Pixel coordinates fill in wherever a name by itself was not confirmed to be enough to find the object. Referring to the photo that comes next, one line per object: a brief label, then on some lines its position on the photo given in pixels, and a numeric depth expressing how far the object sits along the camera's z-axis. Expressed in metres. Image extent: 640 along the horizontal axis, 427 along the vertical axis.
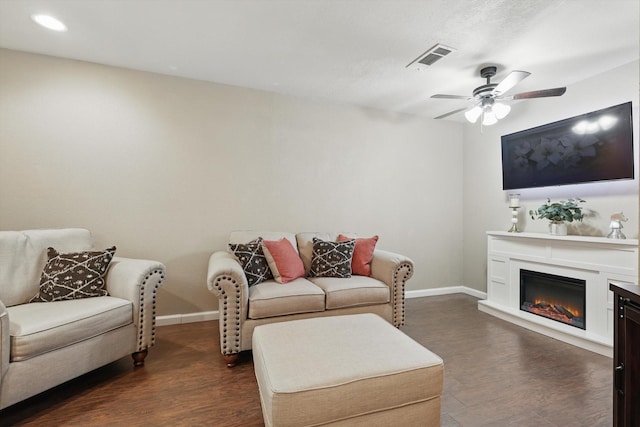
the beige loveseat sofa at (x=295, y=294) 2.16
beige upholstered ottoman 1.17
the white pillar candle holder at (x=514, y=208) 3.38
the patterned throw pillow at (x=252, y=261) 2.54
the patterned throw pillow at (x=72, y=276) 2.06
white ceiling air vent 2.42
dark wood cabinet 1.17
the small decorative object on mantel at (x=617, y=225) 2.52
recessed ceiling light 2.12
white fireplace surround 2.39
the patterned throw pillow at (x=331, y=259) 2.81
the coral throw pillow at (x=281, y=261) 2.63
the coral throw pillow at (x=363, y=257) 2.94
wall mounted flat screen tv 2.53
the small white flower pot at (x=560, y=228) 2.94
